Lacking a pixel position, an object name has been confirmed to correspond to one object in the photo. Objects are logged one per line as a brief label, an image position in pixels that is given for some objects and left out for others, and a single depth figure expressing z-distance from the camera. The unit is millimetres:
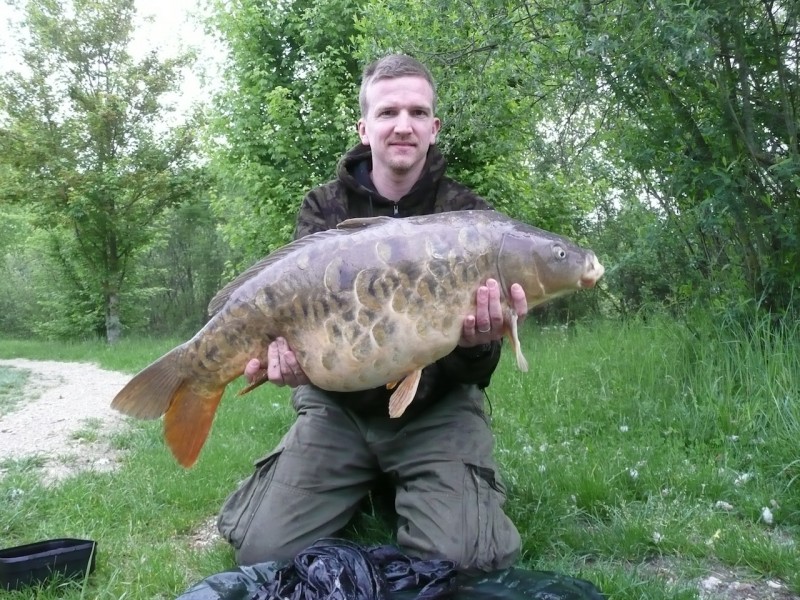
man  1723
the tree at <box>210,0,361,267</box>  6906
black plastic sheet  1426
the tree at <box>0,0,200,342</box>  9773
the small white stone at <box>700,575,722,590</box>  1594
